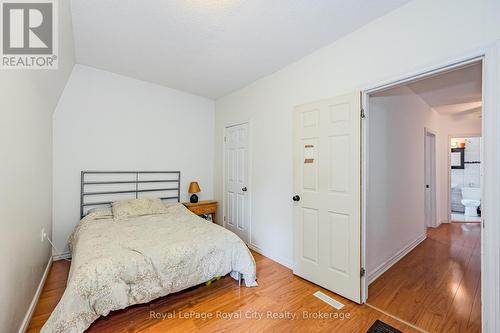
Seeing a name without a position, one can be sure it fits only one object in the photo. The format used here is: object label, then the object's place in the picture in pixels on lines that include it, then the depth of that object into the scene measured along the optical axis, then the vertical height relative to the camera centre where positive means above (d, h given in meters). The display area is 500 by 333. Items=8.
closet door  3.62 -0.27
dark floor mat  1.77 -1.34
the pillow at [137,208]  2.93 -0.59
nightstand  3.77 -0.73
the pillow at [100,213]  2.84 -0.63
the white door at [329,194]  2.14 -0.31
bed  1.59 -0.83
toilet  5.38 -0.85
